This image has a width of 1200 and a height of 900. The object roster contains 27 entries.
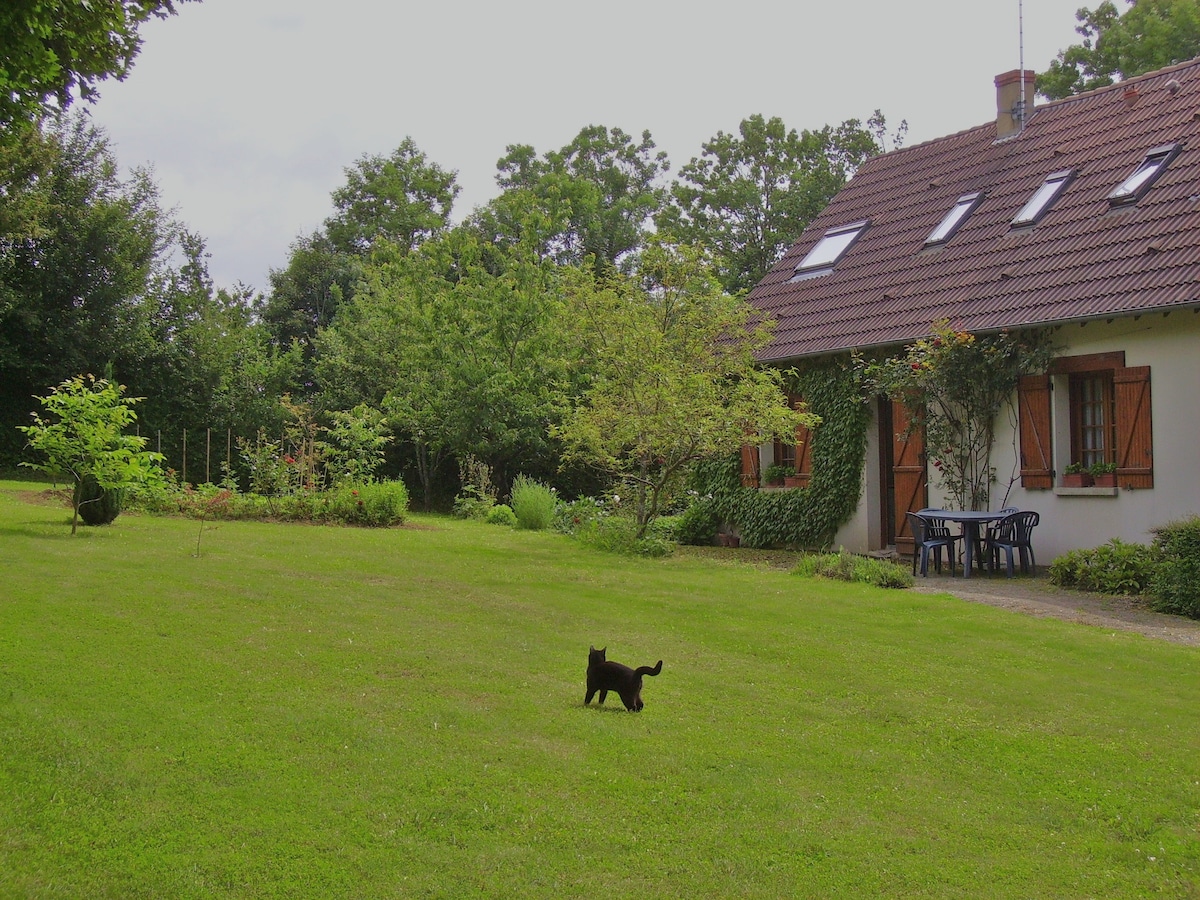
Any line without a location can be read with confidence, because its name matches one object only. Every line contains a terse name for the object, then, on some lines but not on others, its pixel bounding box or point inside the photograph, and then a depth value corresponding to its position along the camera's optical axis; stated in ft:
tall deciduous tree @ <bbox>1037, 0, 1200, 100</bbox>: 93.30
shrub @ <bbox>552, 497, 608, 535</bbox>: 60.84
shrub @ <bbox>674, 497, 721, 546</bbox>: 63.05
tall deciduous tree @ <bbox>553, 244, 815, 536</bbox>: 49.21
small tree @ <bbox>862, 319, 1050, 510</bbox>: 47.42
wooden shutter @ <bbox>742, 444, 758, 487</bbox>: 61.57
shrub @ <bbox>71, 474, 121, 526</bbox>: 44.91
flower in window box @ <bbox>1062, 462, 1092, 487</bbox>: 45.11
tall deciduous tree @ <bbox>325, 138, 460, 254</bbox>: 145.69
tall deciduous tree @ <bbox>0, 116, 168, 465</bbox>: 81.10
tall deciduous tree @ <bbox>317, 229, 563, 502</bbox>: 76.95
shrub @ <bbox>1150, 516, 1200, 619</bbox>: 34.86
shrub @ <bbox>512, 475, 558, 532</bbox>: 63.72
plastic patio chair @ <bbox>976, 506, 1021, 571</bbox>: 45.44
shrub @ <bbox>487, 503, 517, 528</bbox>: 67.87
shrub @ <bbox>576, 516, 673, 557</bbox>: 50.65
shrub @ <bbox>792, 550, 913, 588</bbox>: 41.11
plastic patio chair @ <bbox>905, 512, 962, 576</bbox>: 45.65
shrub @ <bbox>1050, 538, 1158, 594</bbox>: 39.27
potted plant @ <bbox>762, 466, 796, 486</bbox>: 59.82
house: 42.52
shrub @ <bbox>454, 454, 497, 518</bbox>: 72.49
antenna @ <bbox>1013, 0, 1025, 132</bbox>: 61.20
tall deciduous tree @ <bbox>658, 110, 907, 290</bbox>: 122.01
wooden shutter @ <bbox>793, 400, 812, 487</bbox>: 57.36
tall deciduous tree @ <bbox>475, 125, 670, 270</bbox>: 136.05
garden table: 44.34
